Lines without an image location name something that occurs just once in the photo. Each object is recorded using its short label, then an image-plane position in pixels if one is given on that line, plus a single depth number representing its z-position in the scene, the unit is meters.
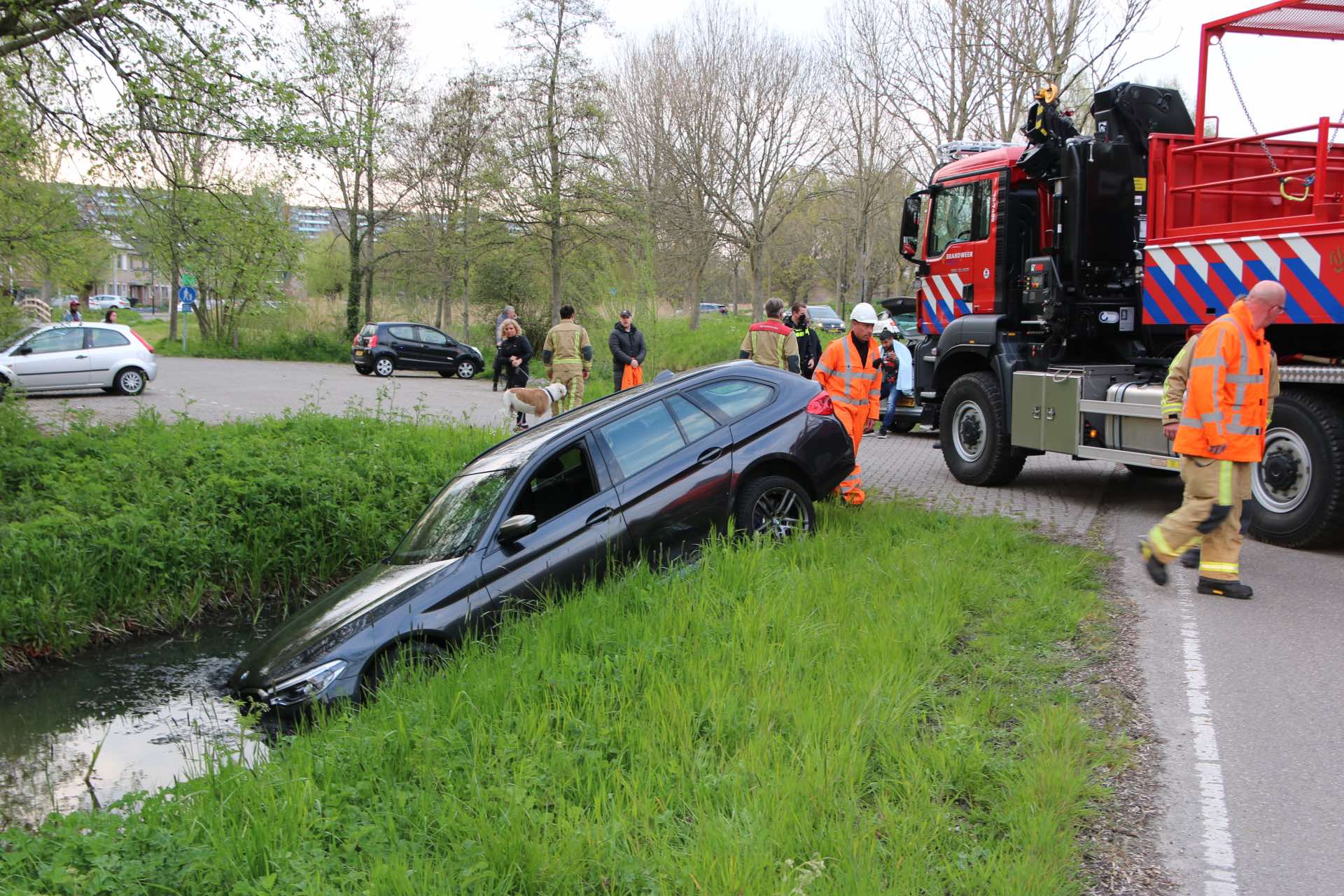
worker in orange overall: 8.75
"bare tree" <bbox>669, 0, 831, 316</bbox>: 33.88
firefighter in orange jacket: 6.11
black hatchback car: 28.72
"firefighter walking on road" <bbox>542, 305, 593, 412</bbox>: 14.66
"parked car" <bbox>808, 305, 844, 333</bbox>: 41.19
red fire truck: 7.27
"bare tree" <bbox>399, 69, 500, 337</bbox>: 32.31
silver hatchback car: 19.58
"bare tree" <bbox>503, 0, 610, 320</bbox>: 30.02
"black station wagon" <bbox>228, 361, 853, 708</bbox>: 5.58
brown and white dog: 12.86
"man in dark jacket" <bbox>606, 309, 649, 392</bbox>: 15.28
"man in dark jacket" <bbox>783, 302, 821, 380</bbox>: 14.57
